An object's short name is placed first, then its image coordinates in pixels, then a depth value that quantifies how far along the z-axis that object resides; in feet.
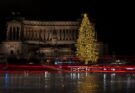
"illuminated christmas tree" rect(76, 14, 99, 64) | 354.33
